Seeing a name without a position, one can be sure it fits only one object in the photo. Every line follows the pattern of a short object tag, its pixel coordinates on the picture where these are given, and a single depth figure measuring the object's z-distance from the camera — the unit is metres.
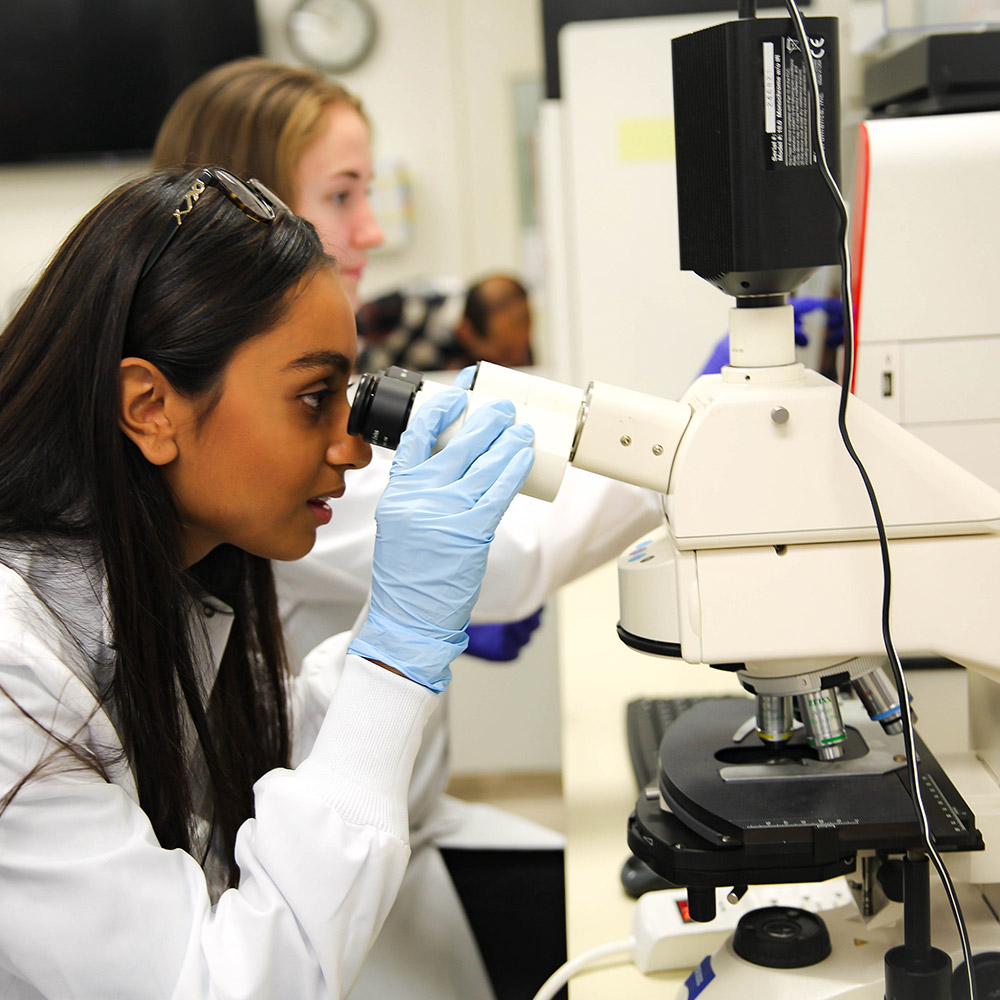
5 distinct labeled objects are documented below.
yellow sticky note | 1.91
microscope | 0.70
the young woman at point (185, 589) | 0.70
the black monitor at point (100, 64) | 4.13
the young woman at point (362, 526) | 1.17
